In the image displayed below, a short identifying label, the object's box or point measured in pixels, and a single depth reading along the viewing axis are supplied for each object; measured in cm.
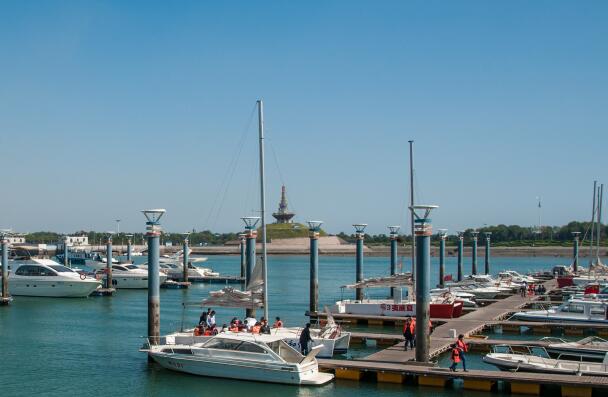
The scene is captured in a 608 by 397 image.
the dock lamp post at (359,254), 5306
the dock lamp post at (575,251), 8023
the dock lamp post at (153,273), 3266
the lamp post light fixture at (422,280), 2855
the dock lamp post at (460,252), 8282
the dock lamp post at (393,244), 6062
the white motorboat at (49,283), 6000
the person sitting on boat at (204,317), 3331
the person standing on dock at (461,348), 2716
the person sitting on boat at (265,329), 3083
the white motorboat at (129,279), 7106
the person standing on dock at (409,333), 3172
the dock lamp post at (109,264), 6481
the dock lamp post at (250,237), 4500
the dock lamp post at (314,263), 4734
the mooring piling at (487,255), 8656
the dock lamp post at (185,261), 7938
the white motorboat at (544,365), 2714
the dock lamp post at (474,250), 8712
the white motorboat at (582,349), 2919
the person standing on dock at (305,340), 2940
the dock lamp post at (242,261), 8359
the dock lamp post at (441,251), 7181
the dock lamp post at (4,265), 5394
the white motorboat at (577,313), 4316
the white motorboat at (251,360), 2723
